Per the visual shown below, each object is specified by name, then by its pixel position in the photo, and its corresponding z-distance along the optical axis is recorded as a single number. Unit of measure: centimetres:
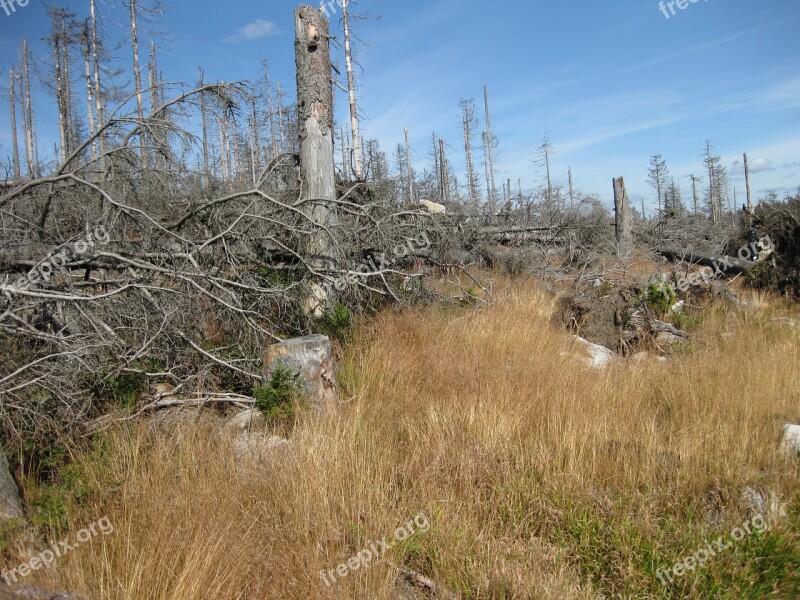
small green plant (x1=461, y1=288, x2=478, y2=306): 765
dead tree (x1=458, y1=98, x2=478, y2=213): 3526
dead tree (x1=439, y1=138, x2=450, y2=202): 3369
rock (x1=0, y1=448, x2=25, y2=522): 293
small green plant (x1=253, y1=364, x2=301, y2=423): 425
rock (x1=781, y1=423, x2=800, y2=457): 330
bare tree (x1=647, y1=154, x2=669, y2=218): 4262
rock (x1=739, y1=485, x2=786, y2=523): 264
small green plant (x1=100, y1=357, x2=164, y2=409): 434
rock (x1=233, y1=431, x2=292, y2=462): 349
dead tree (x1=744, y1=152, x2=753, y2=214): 3803
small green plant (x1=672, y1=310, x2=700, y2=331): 709
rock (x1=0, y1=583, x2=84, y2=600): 184
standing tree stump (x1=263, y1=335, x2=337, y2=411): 456
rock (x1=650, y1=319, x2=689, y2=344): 652
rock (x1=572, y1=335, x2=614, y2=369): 575
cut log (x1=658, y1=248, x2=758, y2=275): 921
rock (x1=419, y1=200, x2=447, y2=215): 1098
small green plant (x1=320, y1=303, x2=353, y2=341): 600
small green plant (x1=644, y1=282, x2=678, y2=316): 735
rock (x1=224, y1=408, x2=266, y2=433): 421
